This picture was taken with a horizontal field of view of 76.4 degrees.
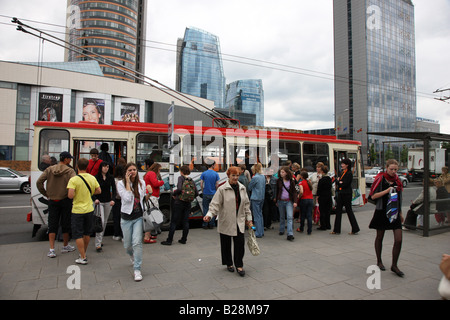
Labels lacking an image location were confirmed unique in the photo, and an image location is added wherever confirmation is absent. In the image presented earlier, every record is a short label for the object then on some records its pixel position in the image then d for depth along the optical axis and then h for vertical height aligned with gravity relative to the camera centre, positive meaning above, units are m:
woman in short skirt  4.83 -0.65
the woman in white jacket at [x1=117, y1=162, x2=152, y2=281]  4.57 -0.73
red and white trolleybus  7.13 +0.71
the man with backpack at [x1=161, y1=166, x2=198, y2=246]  6.58 -0.72
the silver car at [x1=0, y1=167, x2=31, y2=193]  17.06 -0.78
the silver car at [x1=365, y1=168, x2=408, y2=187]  24.53 -0.40
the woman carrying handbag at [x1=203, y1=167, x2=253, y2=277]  4.82 -0.75
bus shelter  7.34 -0.67
